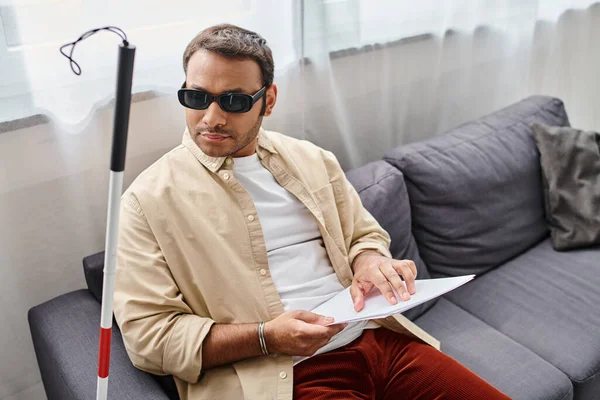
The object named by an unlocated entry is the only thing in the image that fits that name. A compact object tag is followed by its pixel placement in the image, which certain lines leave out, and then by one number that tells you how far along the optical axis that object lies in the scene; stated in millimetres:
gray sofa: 1594
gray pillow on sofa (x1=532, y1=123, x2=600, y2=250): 2203
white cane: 821
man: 1365
